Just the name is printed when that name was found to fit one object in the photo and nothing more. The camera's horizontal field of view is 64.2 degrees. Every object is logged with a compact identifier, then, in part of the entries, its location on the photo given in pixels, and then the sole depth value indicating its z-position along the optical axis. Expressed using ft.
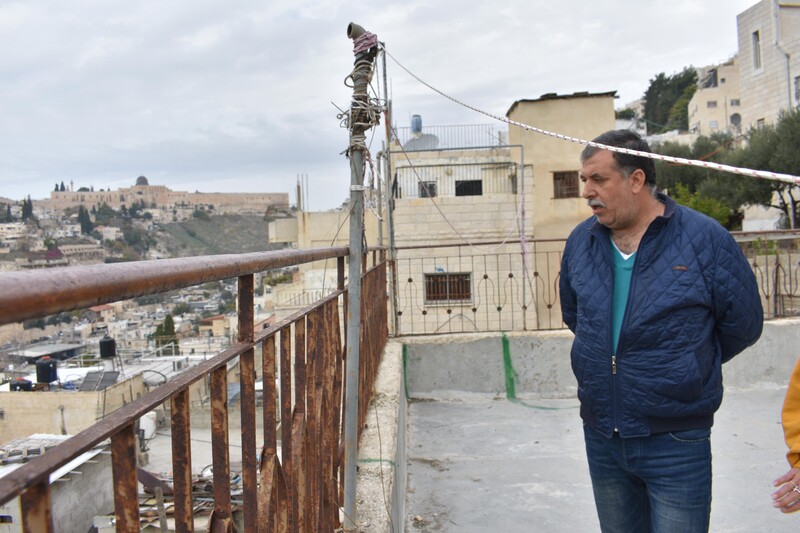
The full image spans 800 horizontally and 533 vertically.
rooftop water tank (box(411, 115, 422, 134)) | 82.17
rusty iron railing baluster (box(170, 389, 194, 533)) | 3.26
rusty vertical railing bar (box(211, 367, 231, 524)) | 3.83
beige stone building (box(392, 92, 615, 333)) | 54.03
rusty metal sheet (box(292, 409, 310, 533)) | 5.74
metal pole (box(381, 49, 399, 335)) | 20.58
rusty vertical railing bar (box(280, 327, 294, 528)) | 5.41
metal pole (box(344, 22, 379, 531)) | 7.23
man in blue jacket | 6.86
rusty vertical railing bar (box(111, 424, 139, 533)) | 2.64
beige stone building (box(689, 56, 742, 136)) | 192.13
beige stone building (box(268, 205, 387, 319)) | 65.38
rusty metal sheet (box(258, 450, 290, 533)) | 4.69
